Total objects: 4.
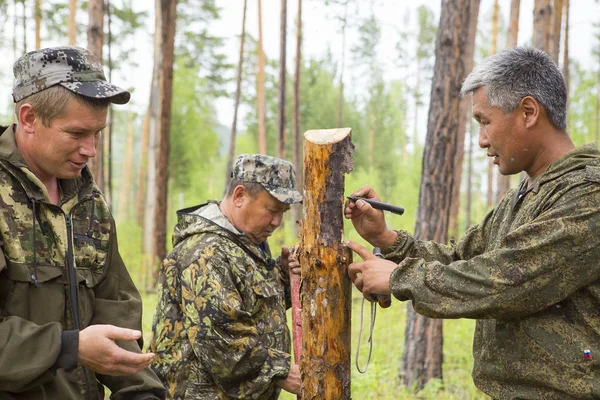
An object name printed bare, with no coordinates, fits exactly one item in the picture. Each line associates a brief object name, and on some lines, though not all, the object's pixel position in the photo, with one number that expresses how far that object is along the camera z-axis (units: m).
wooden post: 2.94
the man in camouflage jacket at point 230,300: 3.32
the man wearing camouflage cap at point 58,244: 2.05
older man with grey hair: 2.50
